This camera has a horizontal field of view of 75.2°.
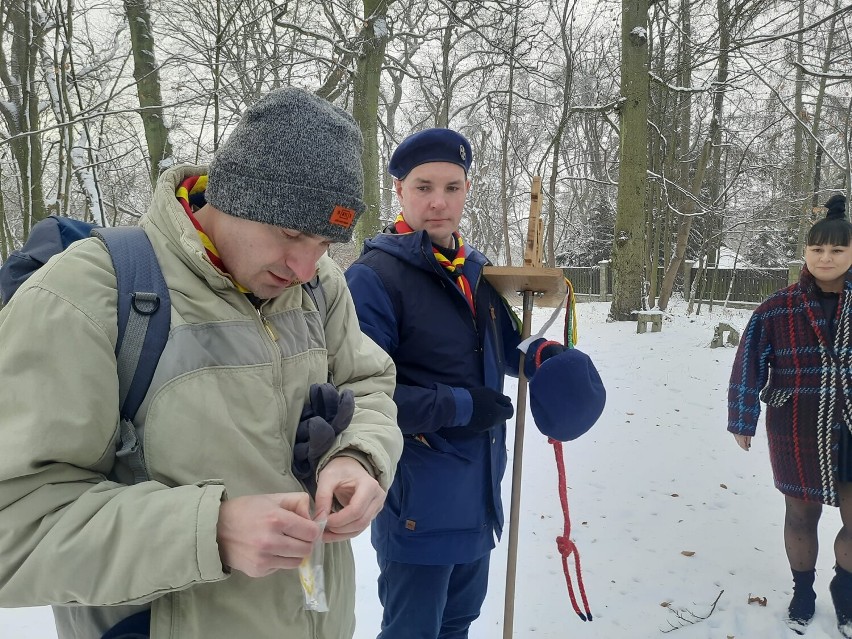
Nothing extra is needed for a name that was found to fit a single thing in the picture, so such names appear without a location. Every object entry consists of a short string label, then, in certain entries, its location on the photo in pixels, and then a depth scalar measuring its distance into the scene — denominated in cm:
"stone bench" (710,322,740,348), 816
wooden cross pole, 201
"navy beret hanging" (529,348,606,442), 190
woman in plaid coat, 270
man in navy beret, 187
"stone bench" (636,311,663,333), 905
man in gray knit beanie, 85
